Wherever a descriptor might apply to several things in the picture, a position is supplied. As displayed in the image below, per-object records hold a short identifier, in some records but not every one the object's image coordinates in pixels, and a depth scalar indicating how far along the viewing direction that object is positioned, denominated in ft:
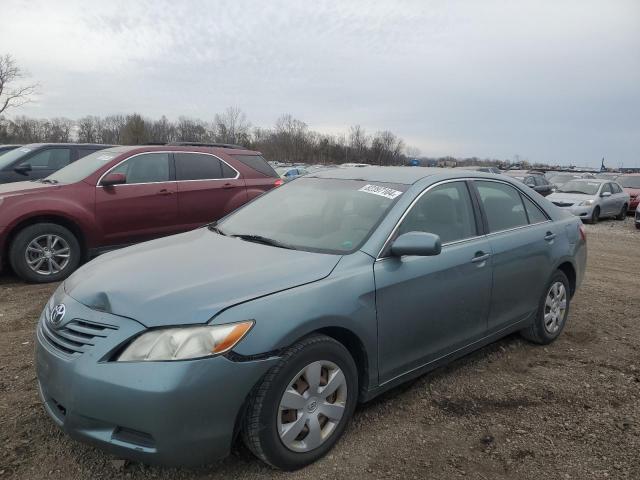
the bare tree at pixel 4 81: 147.95
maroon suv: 19.34
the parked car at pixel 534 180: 71.51
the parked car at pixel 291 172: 79.74
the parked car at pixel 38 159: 27.86
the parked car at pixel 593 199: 52.29
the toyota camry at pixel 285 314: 7.28
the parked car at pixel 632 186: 62.95
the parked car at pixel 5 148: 38.32
